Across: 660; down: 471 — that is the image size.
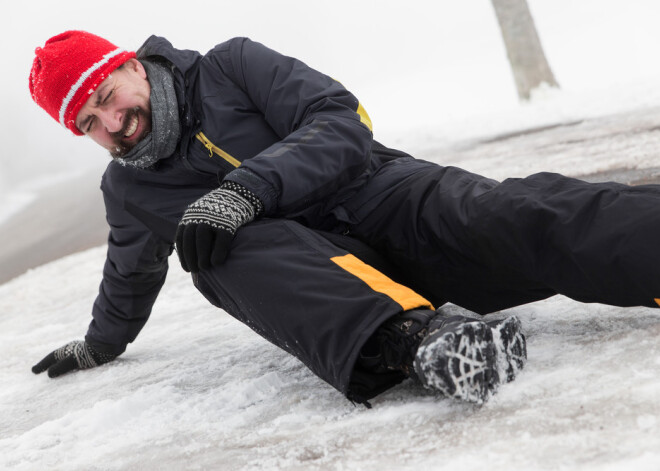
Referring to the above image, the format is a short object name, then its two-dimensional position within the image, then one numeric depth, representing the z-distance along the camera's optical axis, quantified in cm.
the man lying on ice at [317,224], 360
